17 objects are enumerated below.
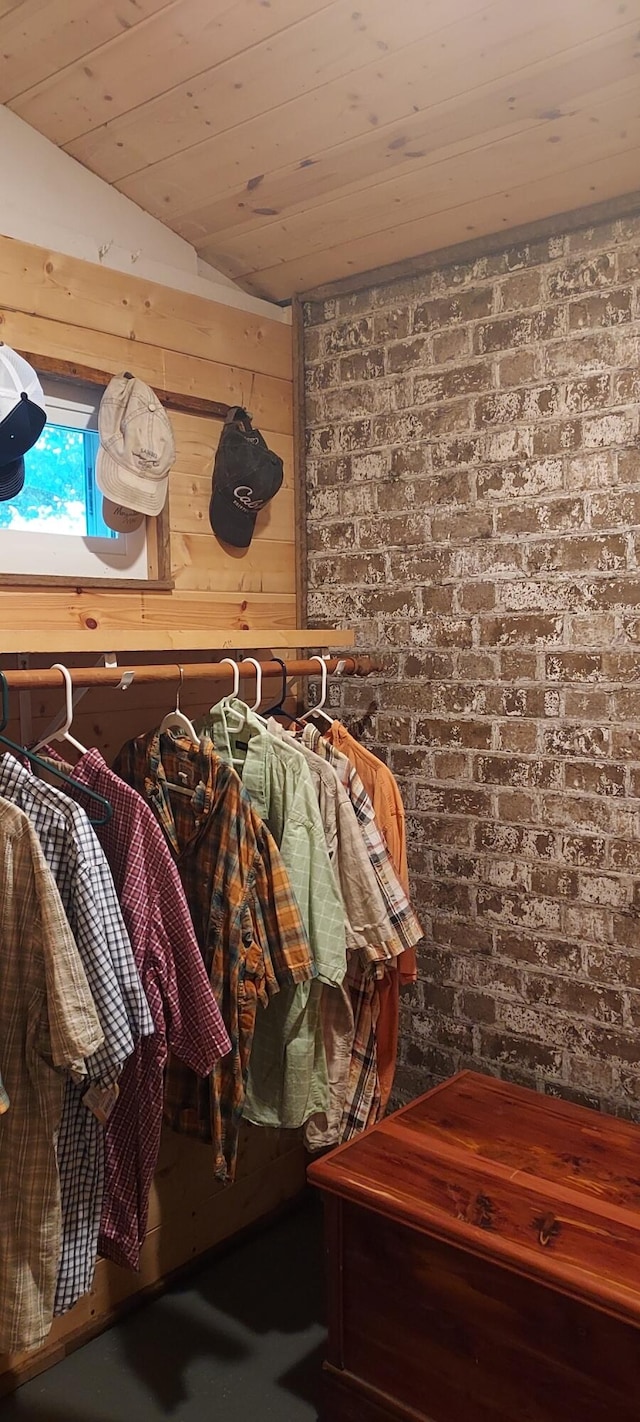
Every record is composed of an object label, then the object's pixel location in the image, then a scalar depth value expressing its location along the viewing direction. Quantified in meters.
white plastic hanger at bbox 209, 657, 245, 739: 2.02
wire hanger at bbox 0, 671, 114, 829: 1.62
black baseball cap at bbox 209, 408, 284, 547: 2.38
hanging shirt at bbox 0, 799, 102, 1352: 1.53
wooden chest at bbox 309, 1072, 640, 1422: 1.56
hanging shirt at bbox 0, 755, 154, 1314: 1.55
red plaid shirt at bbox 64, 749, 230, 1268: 1.68
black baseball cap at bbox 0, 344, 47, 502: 1.68
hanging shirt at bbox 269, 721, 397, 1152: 2.04
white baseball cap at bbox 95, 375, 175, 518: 2.09
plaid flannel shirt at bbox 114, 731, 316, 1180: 1.83
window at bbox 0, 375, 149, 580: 2.09
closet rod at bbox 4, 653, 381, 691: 1.68
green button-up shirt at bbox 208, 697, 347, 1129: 1.93
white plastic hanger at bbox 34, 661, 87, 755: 1.69
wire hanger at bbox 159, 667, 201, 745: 1.94
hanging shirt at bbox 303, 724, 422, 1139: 2.09
